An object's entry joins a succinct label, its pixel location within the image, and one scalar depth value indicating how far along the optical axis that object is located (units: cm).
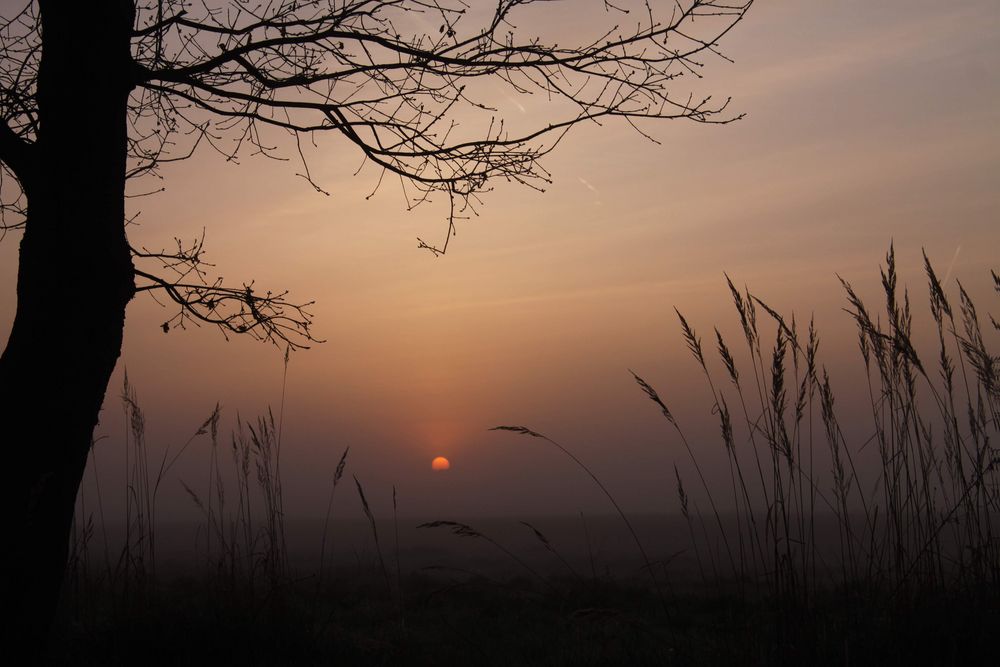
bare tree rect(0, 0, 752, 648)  300
